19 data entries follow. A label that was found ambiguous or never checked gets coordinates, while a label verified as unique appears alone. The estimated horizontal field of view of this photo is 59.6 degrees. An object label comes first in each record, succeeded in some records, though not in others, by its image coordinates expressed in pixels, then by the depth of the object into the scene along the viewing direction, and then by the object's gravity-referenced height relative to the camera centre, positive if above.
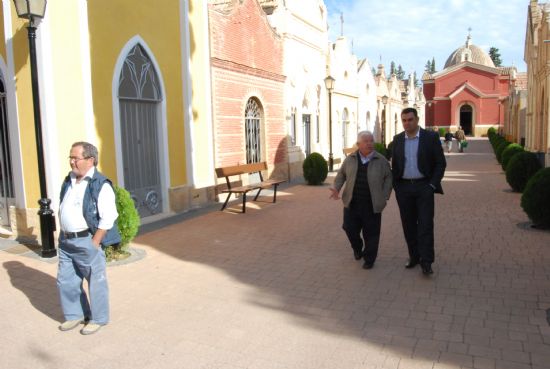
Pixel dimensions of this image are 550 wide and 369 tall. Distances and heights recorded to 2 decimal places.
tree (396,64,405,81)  126.10 +16.15
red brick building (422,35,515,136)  52.97 +3.92
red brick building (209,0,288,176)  11.81 +1.40
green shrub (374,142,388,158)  21.86 -0.69
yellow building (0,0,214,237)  7.36 +0.75
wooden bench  10.32 -0.81
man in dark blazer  5.46 -0.49
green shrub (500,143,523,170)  15.38 -0.72
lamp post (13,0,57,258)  6.30 +0.24
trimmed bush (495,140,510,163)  20.18 -0.76
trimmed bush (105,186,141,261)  6.61 -1.13
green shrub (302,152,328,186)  14.68 -1.03
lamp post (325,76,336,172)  17.92 +0.84
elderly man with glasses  4.06 -0.79
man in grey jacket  5.77 -0.69
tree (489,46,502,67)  96.25 +14.99
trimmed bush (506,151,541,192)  11.64 -0.95
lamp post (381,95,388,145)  32.53 +0.38
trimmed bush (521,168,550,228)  7.68 -1.15
